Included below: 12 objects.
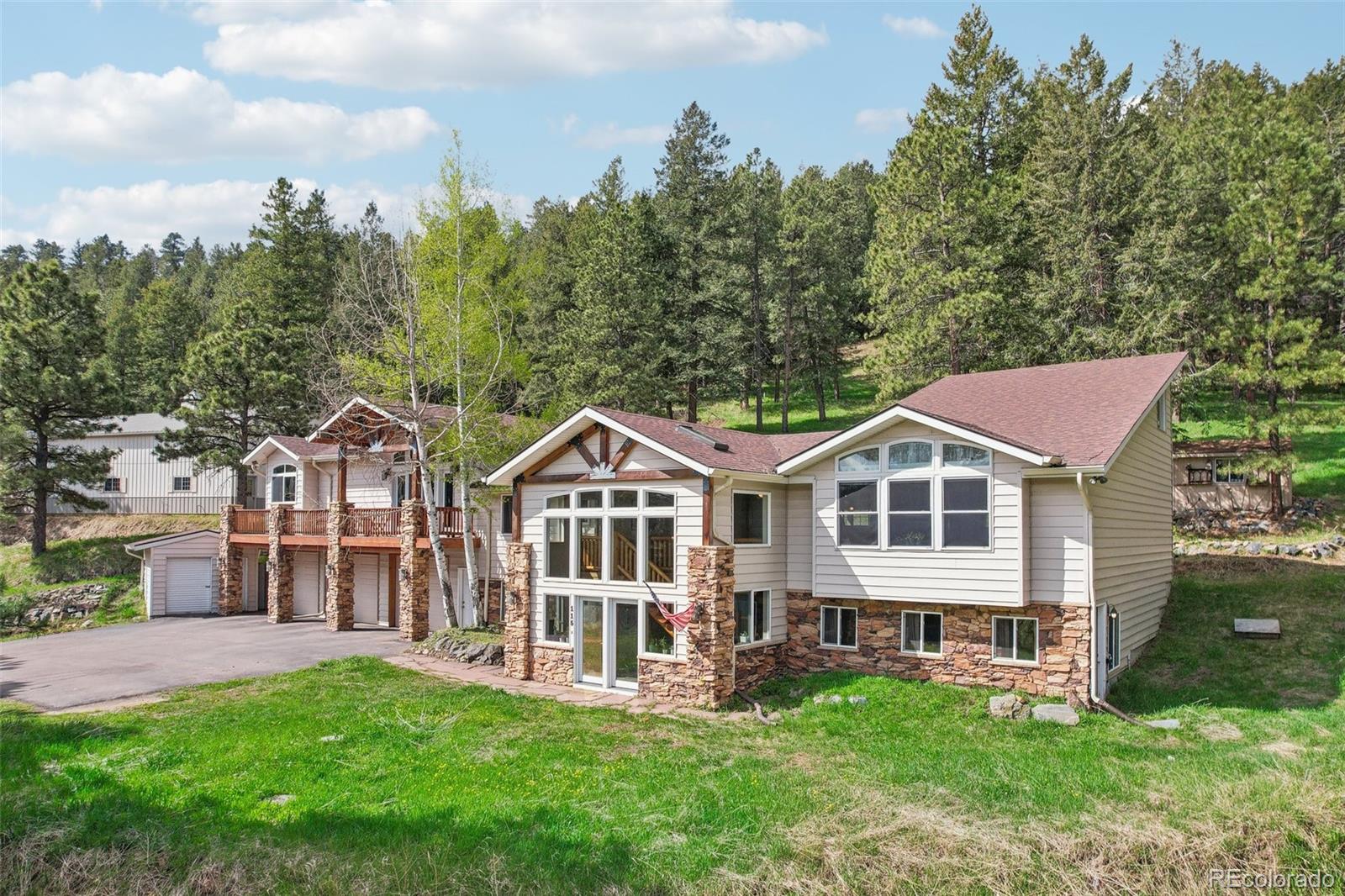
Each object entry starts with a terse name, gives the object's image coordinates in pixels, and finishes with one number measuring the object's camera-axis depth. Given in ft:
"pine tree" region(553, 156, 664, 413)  107.24
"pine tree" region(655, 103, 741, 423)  117.39
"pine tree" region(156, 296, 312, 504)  106.93
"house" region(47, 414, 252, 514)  123.34
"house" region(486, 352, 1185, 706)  47.01
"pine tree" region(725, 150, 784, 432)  121.29
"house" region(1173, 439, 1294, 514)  82.99
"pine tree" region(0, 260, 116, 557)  97.71
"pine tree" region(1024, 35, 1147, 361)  88.66
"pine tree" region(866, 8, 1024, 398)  89.35
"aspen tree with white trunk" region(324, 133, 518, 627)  71.00
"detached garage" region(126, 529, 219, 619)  90.53
